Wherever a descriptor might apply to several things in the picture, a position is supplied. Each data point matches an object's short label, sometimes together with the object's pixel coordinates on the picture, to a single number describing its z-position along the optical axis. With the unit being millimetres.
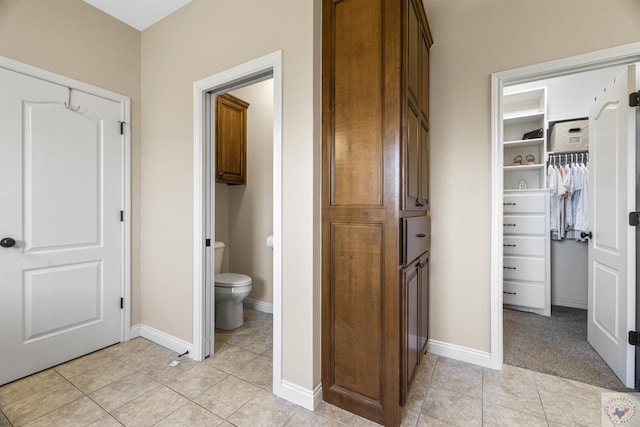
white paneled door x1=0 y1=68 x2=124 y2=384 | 1928
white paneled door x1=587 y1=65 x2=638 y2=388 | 1846
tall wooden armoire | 1474
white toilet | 2668
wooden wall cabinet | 3055
